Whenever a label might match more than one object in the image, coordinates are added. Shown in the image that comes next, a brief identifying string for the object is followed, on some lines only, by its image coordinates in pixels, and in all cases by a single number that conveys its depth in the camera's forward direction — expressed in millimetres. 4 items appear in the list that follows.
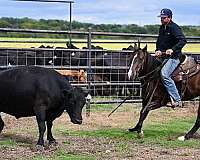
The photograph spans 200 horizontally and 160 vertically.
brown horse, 10031
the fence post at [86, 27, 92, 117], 13180
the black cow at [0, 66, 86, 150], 8383
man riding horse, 9844
